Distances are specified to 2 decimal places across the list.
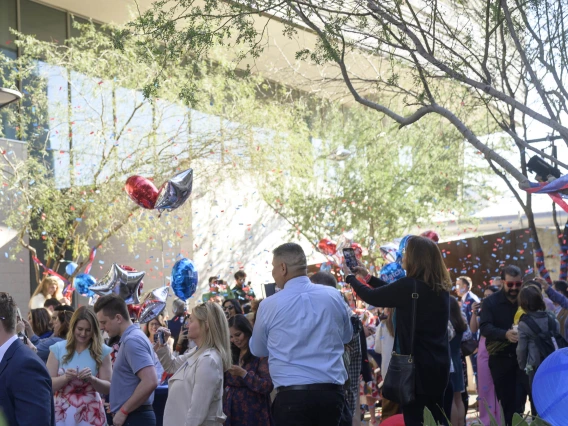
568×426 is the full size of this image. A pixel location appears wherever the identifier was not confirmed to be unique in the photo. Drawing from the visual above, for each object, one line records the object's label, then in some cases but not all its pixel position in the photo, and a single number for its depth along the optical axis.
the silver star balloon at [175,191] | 9.55
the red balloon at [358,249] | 7.29
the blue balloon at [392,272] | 7.97
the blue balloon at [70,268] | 15.95
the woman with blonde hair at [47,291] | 11.53
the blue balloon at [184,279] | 9.49
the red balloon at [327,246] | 10.57
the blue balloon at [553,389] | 3.65
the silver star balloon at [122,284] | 8.84
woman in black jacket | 5.47
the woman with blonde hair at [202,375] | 5.17
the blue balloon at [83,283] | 10.92
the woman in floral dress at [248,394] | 5.94
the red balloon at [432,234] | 10.27
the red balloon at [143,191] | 10.27
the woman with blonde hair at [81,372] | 5.85
